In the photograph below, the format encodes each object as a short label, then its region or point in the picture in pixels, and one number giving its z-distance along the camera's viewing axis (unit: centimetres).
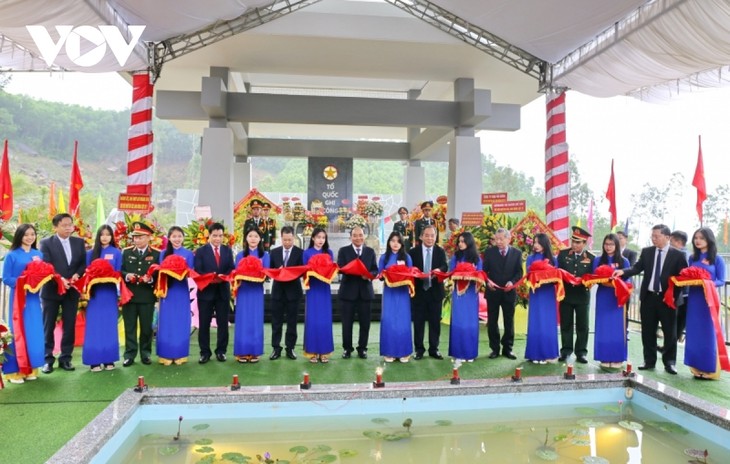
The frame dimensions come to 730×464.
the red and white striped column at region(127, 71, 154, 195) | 834
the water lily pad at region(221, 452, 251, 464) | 284
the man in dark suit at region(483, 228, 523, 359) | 504
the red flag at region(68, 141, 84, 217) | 742
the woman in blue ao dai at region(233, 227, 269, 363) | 473
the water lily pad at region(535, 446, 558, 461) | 300
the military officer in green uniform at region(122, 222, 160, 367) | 464
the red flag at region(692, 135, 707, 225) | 686
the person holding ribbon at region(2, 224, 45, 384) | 406
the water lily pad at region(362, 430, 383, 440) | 324
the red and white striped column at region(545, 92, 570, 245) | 936
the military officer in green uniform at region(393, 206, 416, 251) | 945
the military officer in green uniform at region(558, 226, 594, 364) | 493
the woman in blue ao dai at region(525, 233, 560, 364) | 485
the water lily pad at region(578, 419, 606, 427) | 349
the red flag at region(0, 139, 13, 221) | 625
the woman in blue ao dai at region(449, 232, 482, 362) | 484
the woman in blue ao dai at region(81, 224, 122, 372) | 440
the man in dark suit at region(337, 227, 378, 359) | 498
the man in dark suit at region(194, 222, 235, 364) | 483
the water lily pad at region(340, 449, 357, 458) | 299
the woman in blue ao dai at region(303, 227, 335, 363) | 482
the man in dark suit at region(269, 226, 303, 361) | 497
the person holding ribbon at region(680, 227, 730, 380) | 441
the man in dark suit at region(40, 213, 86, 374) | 451
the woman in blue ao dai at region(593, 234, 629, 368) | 473
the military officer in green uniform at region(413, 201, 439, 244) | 893
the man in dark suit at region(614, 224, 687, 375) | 465
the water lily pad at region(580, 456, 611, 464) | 293
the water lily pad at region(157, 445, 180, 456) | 302
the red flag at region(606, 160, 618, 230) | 885
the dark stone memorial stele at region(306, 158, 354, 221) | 1432
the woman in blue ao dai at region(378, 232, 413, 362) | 484
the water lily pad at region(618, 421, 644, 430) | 347
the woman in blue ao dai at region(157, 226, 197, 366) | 461
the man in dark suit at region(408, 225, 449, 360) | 505
